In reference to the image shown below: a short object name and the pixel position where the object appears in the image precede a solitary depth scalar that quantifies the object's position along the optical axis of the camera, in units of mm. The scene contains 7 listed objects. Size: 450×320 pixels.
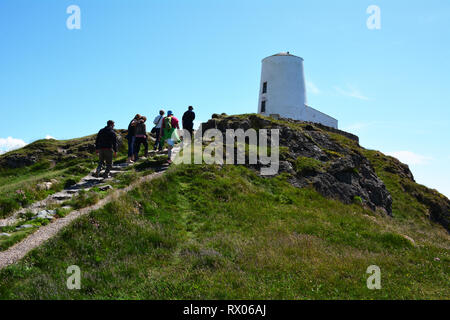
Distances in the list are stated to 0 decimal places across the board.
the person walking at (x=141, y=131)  19625
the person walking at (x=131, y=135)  20141
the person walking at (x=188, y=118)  22969
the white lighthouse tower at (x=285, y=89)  43031
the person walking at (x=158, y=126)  21681
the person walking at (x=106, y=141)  16531
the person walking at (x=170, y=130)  18856
